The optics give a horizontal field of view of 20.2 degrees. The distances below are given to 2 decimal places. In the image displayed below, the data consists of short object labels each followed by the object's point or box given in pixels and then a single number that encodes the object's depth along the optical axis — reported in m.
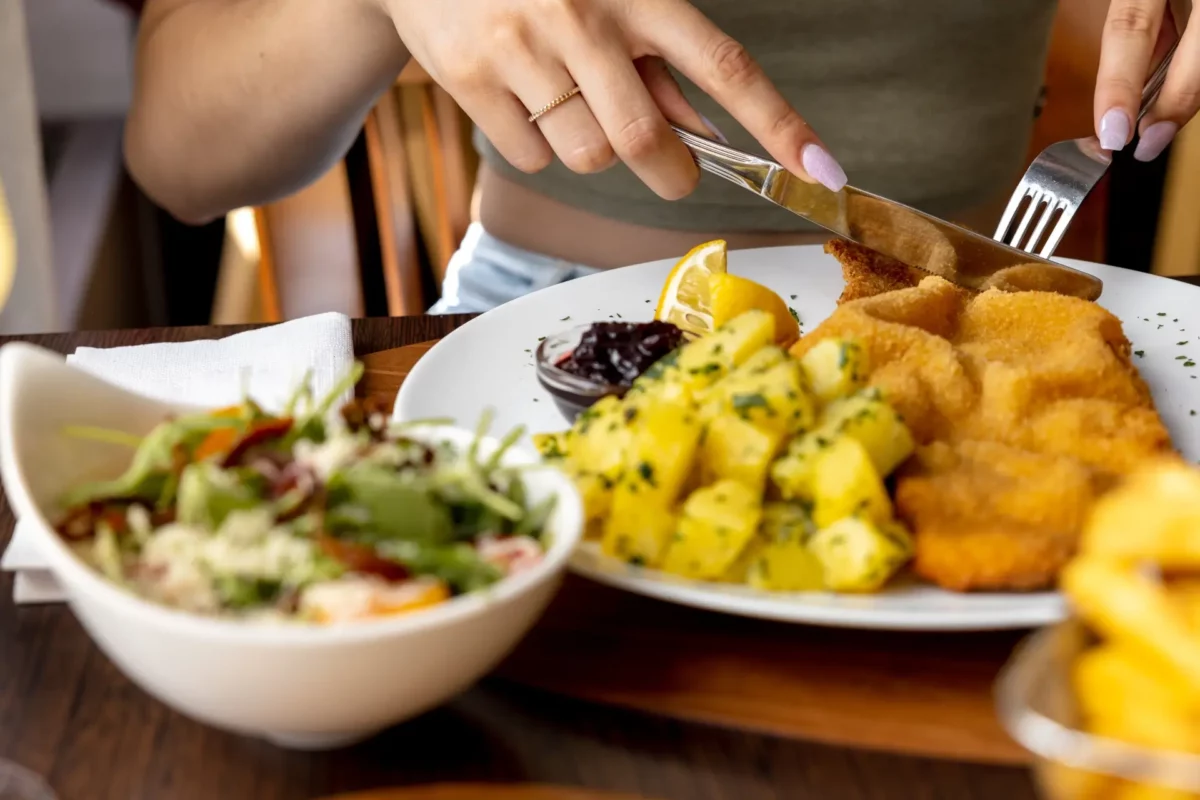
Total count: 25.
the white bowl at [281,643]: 0.88
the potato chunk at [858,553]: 0.93
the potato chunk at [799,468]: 0.94
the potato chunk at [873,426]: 0.95
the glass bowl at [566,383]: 1.01
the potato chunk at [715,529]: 0.94
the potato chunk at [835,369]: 0.97
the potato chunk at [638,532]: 0.95
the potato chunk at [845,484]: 0.94
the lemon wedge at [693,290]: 1.08
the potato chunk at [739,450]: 0.94
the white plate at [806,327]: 0.93
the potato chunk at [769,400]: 0.95
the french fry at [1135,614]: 0.74
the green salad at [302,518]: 0.89
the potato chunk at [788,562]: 0.94
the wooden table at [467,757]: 0.91
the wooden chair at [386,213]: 1.40
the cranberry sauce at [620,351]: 1.01
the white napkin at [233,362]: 1.05
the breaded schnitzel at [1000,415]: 0.95
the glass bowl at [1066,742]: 0.72
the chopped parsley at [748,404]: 0.94
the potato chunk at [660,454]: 0.94
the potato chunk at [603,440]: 0.95
